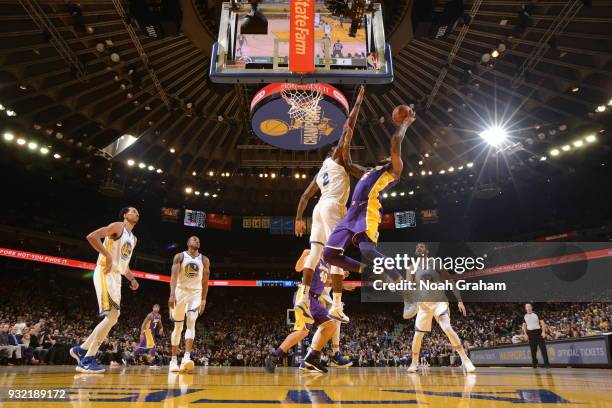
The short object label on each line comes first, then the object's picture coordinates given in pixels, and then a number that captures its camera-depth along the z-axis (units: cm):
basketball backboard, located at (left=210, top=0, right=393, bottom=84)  660
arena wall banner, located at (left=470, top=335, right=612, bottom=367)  835
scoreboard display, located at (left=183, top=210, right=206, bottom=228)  2694
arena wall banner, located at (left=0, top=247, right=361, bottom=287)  1966
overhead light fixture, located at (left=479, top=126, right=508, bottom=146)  1603
